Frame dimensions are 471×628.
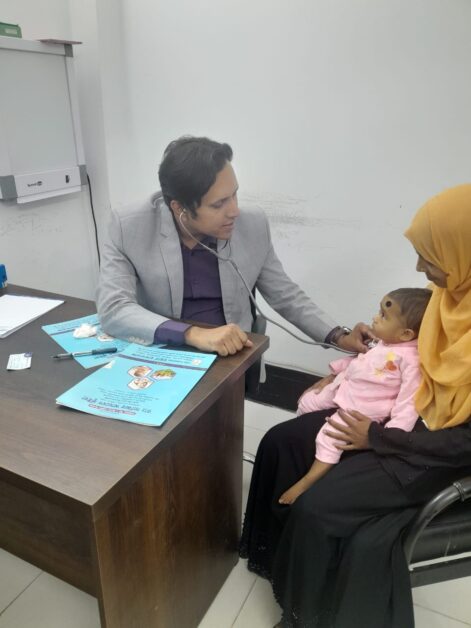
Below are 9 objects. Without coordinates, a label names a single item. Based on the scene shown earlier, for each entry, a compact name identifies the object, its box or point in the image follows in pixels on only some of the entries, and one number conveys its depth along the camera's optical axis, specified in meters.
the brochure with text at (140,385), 0.90
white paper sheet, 1.26
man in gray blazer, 1.25
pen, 1.11
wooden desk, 0.76
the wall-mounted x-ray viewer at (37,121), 1.98
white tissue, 1.22
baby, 1.16
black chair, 0.99
